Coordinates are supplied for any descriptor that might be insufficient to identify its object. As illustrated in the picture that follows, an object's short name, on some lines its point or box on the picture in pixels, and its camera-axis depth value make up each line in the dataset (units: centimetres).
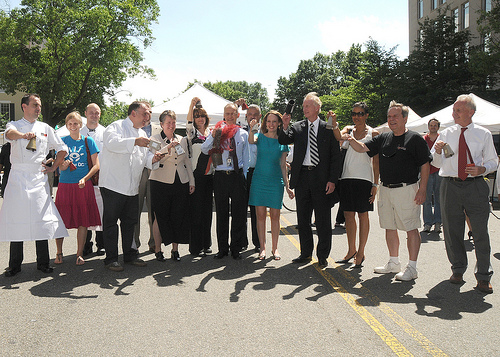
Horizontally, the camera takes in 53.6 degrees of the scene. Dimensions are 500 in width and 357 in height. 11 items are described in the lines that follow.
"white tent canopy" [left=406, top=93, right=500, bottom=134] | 1449
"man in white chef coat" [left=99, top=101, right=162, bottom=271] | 622
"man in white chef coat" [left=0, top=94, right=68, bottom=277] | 594
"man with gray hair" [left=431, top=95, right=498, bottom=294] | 547
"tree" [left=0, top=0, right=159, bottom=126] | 3322
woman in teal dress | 699
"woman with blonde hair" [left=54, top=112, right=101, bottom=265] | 679
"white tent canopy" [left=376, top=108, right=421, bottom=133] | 1789
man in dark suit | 651
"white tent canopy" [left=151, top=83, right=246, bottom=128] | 1652
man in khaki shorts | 579
